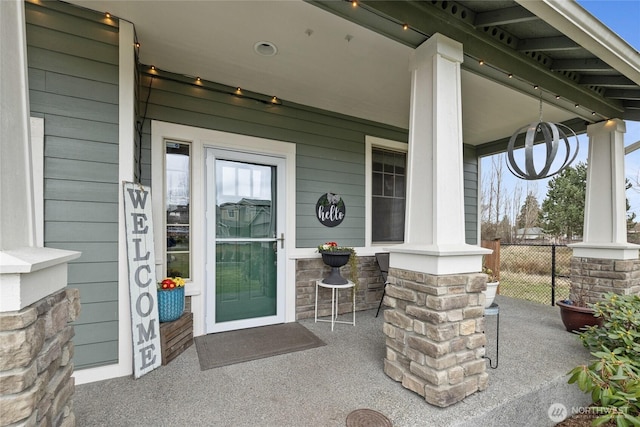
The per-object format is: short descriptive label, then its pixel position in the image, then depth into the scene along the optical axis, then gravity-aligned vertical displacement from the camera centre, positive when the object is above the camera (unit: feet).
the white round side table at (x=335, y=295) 10.24 -3.39
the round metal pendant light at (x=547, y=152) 8.62 +1.91
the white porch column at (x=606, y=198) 10.76 +0.58
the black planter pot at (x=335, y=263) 10.50 -1.86
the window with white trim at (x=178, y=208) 9.24 +0.17
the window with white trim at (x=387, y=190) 13.51 +1.14
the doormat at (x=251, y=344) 8.04 -4.11
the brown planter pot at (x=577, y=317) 9.66 -3.60
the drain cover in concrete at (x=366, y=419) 5.44 -4.02
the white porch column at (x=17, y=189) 2.97 +0.29
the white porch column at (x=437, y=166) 6.38 +1.08
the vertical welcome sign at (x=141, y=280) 7.07 -1.72
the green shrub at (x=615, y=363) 5.50 -3.39
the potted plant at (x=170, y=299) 7.91 -2.42
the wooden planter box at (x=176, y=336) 7.65 -3.51
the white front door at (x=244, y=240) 9.82 -0.97
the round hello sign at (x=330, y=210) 11.81 +0.13
